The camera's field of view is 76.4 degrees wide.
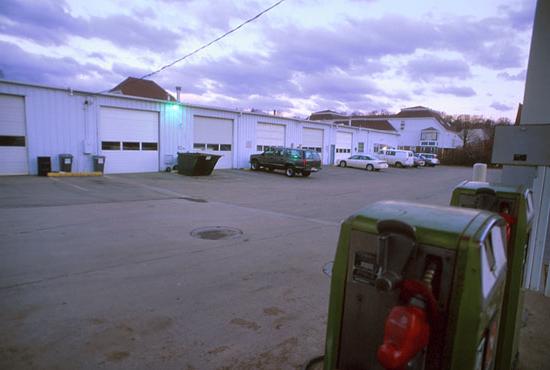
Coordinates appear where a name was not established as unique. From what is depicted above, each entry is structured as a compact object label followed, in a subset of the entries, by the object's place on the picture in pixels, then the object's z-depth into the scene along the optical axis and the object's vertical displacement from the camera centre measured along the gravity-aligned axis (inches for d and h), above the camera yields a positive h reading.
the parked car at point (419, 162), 1403.8 -34.3
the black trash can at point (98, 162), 673.0 -42.6
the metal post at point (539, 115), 166.4 +21.8
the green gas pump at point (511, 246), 94.1 -23.8
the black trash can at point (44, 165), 613.0 -48.2
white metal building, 607.5 +25.3
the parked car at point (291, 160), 825.5 -30.2
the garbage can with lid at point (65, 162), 635.5 -42.9
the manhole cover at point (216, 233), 269.6 -70.5
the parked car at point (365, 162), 1144.8 -37.2
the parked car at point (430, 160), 1555.1 -26.1
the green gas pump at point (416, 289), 57.6 -23.8
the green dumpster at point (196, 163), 718.5 -40.5
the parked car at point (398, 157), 1357.0 -19.3
